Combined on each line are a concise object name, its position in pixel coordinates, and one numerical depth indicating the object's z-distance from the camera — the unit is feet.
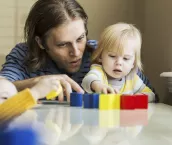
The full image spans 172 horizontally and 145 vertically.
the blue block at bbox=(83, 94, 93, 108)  4.02
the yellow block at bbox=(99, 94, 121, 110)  3.94
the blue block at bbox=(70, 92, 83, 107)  4.16
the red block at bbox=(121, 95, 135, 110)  3.96
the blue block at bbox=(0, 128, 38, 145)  2.11
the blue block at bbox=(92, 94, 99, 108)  4.00
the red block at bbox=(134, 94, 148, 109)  4.03
